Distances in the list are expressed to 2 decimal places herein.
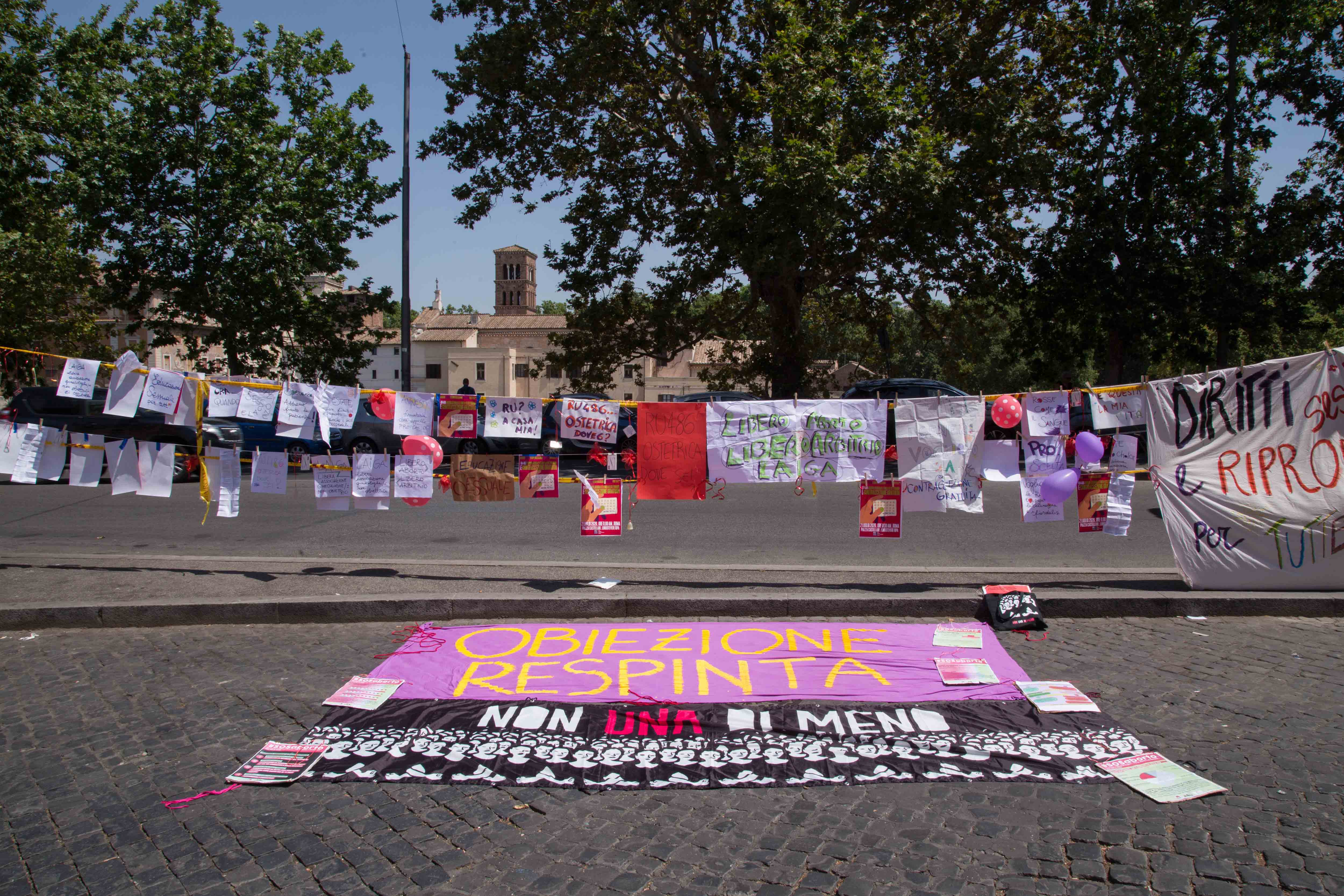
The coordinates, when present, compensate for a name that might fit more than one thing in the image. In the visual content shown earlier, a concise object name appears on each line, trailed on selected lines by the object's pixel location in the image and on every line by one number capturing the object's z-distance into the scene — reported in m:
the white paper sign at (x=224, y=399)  7.77
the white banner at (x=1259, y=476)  7.26
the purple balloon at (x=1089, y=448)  7.50
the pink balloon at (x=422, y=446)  7.79
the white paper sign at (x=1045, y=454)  7.63
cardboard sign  7.95
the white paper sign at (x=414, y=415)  7.82
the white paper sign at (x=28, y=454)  7.93
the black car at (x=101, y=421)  17.17
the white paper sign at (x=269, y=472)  8.02
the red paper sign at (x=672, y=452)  7.93
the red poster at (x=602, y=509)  7.89
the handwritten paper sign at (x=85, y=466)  7.98
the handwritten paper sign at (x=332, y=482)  7.87
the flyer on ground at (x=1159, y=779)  3.99
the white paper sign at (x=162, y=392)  7.77
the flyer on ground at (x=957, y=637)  6.18
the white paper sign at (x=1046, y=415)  7.61
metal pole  22.09
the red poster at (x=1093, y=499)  7.61
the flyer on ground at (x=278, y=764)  4.16
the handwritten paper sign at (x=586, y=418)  7.93
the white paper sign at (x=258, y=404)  7.72
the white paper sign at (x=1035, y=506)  7.58
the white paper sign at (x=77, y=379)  7.64
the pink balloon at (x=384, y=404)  7.73
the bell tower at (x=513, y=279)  101.88
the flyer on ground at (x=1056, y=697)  5.03
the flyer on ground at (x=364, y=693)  5.09
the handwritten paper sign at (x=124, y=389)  7.65
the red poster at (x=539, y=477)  7.99
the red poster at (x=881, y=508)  7.81
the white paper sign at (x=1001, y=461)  7.62
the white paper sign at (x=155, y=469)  7.98
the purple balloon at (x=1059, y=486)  7.47
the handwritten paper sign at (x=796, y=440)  7.83
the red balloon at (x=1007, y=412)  7.48
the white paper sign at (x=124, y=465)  7.94
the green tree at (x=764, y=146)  17.70
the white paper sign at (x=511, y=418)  7.91
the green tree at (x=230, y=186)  22.61
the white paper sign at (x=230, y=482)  8.06
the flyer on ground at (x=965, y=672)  5.47
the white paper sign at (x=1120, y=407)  7.46
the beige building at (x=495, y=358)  78.69
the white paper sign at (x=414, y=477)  7.75
